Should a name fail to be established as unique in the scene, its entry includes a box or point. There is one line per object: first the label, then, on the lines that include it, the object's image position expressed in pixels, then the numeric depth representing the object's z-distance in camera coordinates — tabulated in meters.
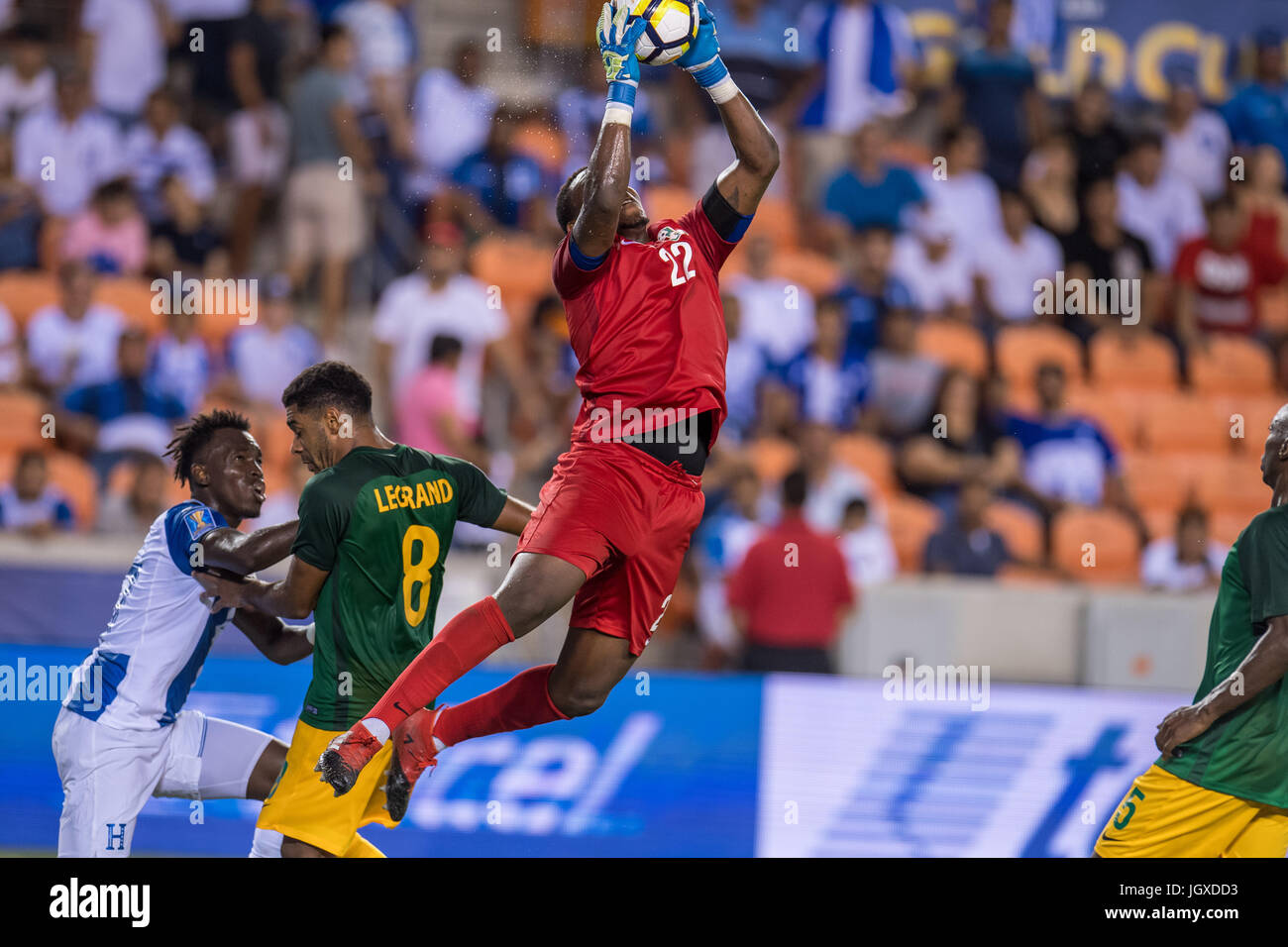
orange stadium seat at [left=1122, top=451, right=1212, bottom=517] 10.68
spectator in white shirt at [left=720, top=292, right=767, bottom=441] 10.10
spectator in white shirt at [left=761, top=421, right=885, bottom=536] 9.76
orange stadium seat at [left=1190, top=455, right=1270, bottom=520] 10.50
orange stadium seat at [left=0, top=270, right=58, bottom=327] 10.68
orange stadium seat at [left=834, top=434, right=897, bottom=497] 10.37
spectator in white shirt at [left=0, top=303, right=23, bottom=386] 10.18
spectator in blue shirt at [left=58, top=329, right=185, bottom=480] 9.48
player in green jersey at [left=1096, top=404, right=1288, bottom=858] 5.10
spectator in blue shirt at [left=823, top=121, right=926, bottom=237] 11.33
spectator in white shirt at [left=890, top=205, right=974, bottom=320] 11.35
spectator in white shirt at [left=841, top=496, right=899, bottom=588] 9.45
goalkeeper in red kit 5.27
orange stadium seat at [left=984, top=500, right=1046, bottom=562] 9.96
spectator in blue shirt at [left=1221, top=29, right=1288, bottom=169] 12.70
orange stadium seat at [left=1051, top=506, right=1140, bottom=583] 9.95
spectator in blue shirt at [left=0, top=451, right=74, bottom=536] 9.09
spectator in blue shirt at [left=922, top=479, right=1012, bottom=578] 9.48
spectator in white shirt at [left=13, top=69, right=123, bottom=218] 11.29
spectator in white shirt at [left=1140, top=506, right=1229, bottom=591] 9.33
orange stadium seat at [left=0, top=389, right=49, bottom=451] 9.86
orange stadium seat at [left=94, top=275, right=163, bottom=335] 10.56
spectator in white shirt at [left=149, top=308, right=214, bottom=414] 9.68
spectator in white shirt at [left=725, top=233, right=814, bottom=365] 10.28
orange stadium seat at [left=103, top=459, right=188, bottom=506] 8.80
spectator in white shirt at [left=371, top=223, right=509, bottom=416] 9.43
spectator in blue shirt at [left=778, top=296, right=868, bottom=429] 10.33
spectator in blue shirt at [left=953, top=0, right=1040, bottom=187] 12.18
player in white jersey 5.46
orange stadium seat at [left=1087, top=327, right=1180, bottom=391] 11.47
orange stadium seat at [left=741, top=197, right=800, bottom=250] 11.10
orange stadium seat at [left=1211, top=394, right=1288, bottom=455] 10.99
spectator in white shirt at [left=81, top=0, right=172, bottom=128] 11.73
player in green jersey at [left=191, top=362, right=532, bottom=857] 5.28
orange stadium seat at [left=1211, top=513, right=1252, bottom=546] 9.95
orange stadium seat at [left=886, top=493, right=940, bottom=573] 9.97
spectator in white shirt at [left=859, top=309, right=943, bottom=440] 10.48
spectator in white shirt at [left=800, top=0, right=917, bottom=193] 11.27
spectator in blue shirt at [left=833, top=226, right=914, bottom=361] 10.62
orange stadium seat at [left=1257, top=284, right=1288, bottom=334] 12.05
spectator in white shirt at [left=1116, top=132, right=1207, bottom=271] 12.15
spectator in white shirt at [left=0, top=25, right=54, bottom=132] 11.57
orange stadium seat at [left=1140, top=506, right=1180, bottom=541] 10.29
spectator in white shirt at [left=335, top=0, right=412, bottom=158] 10.39
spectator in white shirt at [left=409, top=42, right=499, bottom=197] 9.65
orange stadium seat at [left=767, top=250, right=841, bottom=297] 10.98
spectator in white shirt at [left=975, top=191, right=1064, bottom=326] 11.58
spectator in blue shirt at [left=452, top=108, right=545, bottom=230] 9.58
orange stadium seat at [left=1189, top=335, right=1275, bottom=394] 11.47
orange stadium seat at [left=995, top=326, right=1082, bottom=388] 11.25
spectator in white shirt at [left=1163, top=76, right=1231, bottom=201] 12.55
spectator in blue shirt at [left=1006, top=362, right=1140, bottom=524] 10.41
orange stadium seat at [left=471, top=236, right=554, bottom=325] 10.34
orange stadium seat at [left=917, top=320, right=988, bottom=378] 11.01
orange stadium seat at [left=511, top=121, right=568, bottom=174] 9.72
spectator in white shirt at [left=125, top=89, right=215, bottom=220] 11.24
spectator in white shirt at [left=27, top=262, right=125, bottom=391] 10.12
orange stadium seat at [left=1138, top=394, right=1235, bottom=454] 11.12
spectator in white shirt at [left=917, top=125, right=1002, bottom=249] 11.67
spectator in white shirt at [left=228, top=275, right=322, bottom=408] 9.64
